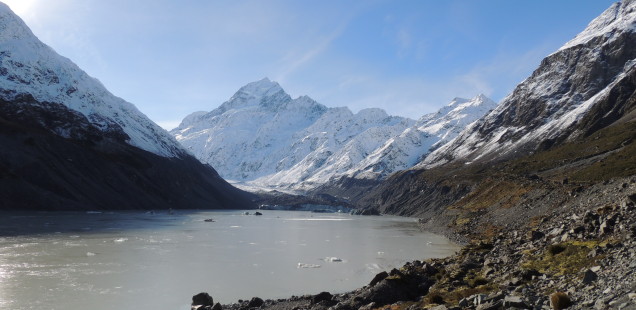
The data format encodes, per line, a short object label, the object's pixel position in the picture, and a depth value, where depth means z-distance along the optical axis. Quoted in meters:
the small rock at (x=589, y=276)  20.22
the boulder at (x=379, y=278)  36.08
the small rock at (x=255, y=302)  36.00
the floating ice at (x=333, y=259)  61.91
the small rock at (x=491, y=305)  19.11
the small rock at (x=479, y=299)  20.75
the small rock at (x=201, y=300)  35.84
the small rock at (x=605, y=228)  29.83
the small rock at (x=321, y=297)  34.55
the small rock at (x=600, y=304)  15.75
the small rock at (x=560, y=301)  17.56
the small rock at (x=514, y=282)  24.69
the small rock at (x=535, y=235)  37.88
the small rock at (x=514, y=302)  18.36
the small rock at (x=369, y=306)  28.93
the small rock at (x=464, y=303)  21.41
